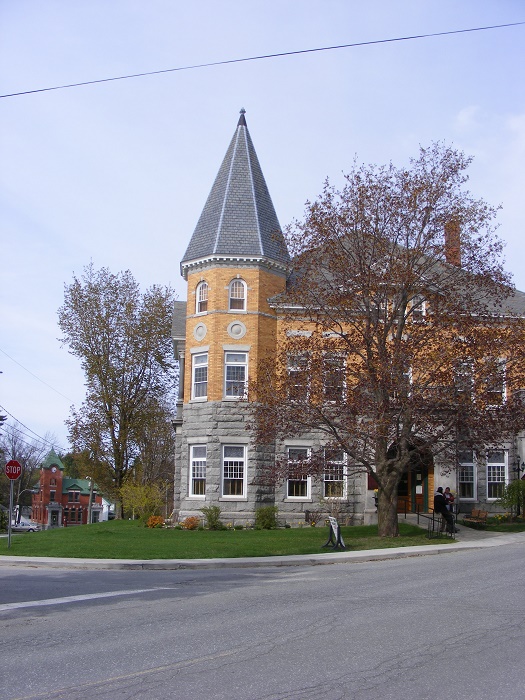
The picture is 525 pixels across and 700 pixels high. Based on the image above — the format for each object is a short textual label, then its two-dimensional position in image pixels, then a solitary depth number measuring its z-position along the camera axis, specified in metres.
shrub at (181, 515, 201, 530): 31.39
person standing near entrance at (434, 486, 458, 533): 26.06
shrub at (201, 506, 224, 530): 30.95
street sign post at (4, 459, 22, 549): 22.18
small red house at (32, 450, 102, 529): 105.00
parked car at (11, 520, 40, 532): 84.29
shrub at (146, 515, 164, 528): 33.38
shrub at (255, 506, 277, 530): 31.50
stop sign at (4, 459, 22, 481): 22.20
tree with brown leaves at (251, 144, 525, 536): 24.84
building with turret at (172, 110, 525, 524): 32.75
